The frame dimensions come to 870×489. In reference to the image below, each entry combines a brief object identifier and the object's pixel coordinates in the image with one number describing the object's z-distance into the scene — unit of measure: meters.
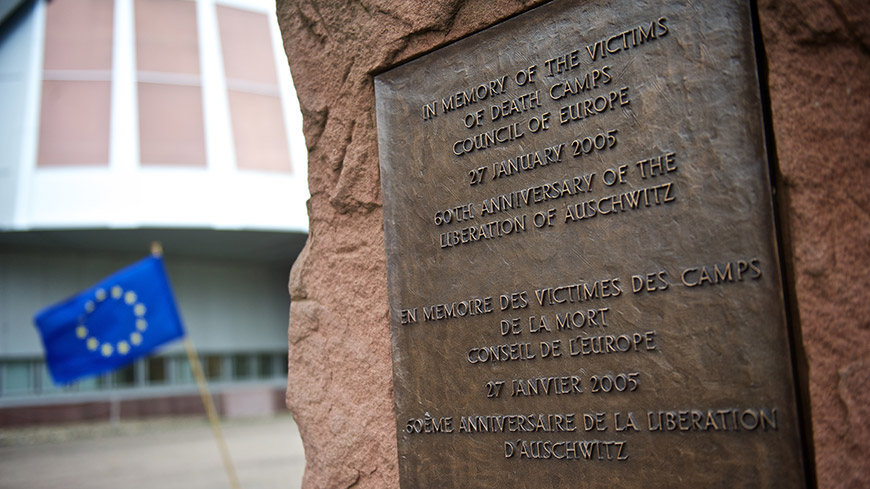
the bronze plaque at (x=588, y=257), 1.73
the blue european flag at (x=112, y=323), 6.27
